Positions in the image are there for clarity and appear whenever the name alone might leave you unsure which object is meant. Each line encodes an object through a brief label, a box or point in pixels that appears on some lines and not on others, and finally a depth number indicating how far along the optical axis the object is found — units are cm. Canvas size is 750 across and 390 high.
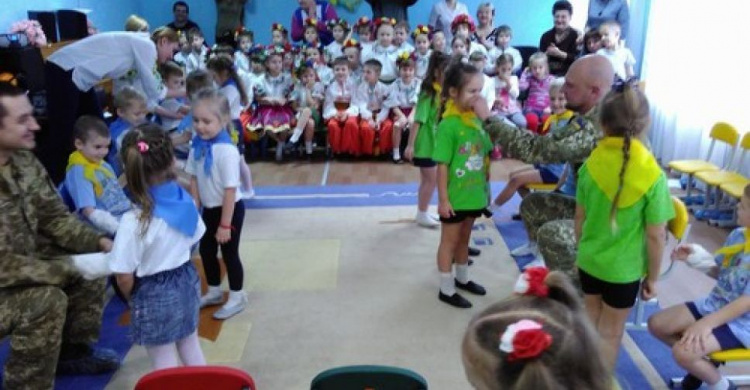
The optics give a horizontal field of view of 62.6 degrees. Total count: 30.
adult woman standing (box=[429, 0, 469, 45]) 733
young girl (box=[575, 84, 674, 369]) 208
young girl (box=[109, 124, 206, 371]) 201
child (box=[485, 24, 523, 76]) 679
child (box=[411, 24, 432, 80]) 653
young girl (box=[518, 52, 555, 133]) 625
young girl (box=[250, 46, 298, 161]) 619
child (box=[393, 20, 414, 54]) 676
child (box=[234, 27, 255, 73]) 664
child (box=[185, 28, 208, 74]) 682
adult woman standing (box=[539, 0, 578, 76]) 659
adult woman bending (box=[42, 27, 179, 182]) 407
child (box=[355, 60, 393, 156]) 609
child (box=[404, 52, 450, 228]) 375
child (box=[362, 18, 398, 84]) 661
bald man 261
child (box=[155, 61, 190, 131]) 468
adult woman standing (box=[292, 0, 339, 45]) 750
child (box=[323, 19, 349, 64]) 693
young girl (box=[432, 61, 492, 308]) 287
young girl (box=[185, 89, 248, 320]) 279
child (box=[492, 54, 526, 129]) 621
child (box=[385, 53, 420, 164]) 607
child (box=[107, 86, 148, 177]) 354
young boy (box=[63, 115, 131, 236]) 286
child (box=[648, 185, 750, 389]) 216
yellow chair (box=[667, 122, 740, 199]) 437
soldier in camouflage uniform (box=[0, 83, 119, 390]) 223
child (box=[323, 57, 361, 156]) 612
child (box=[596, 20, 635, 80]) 596
